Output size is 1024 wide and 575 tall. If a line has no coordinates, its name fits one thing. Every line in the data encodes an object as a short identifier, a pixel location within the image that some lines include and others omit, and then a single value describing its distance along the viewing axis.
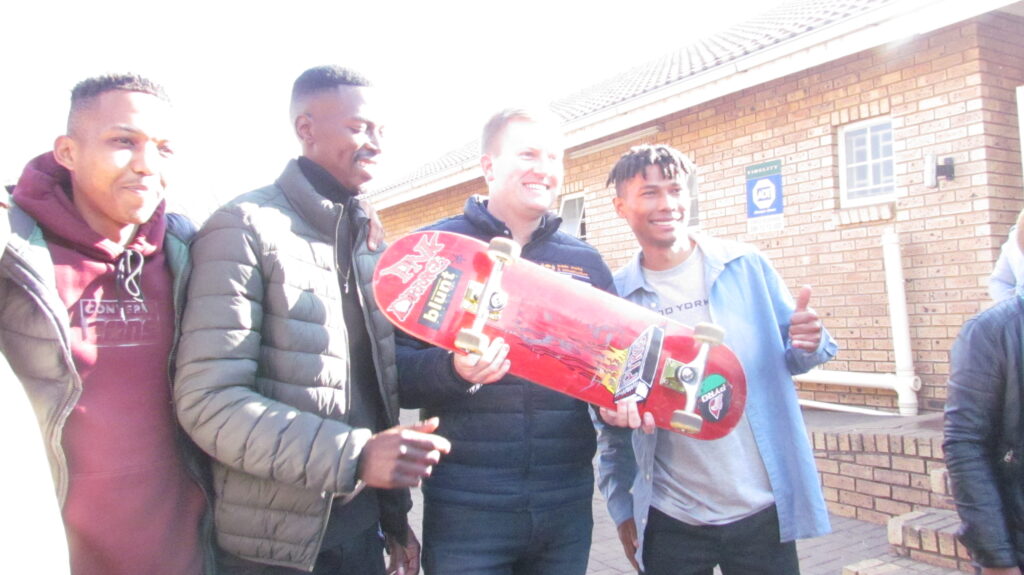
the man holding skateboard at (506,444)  1.90
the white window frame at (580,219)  8.77
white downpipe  4.97
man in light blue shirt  2.05
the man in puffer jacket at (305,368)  1.44
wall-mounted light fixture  4.86
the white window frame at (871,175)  5.35
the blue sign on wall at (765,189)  6.03
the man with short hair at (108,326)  1.34
